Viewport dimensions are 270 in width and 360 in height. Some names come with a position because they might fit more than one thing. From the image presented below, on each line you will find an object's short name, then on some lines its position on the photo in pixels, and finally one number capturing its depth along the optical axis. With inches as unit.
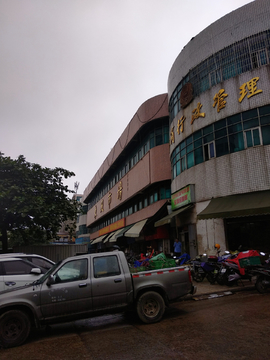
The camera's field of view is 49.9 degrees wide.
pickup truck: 223.1
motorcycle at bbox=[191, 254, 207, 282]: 448.5
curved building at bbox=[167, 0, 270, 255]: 528.7
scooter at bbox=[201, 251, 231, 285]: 422.0
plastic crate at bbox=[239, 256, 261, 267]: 375.6
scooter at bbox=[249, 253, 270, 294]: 357.0
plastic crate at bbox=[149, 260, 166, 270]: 278.5
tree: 626.5
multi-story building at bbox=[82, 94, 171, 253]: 862.5
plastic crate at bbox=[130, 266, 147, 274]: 268.9
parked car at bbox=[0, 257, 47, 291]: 312.7
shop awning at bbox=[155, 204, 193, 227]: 652.0
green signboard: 644.1
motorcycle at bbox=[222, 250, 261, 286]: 376.8
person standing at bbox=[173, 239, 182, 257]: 630.2
